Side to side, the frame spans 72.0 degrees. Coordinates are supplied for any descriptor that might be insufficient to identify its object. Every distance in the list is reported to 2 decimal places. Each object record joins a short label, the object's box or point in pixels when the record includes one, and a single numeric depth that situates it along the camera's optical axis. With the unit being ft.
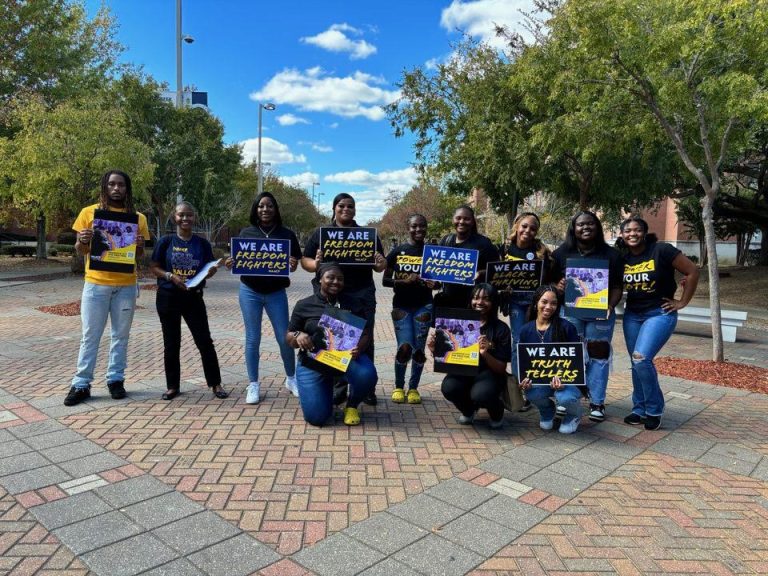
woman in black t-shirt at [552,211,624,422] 15.89
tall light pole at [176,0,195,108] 69.36
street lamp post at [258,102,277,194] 106.68
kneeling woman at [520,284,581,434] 15.10
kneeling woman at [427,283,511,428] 14.98
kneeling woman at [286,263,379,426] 15.24
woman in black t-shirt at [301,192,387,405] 16.63
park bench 32.07
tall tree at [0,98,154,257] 48.44
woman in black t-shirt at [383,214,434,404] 16.92
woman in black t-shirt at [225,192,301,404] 17.22
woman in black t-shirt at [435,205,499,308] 16.55
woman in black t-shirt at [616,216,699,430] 15.61
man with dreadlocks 16.83
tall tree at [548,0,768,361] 21.30
